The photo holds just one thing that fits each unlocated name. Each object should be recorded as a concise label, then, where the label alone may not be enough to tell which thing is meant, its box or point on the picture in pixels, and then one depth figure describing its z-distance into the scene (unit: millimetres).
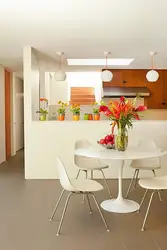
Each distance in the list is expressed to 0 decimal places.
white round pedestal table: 3068
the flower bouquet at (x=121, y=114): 3465
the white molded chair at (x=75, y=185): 2807
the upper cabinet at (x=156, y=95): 8102
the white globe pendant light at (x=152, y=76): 5125
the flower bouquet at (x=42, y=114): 5188
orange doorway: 7414
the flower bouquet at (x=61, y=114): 5168
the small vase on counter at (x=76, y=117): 5215
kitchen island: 5051
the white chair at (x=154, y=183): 2920
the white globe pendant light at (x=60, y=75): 5434
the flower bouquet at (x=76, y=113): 5219
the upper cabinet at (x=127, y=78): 7895
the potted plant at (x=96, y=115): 5359
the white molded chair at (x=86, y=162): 3930
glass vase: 3490
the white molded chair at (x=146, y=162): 3900
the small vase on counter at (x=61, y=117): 5168
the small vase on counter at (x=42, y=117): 5184
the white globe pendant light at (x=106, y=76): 5215
